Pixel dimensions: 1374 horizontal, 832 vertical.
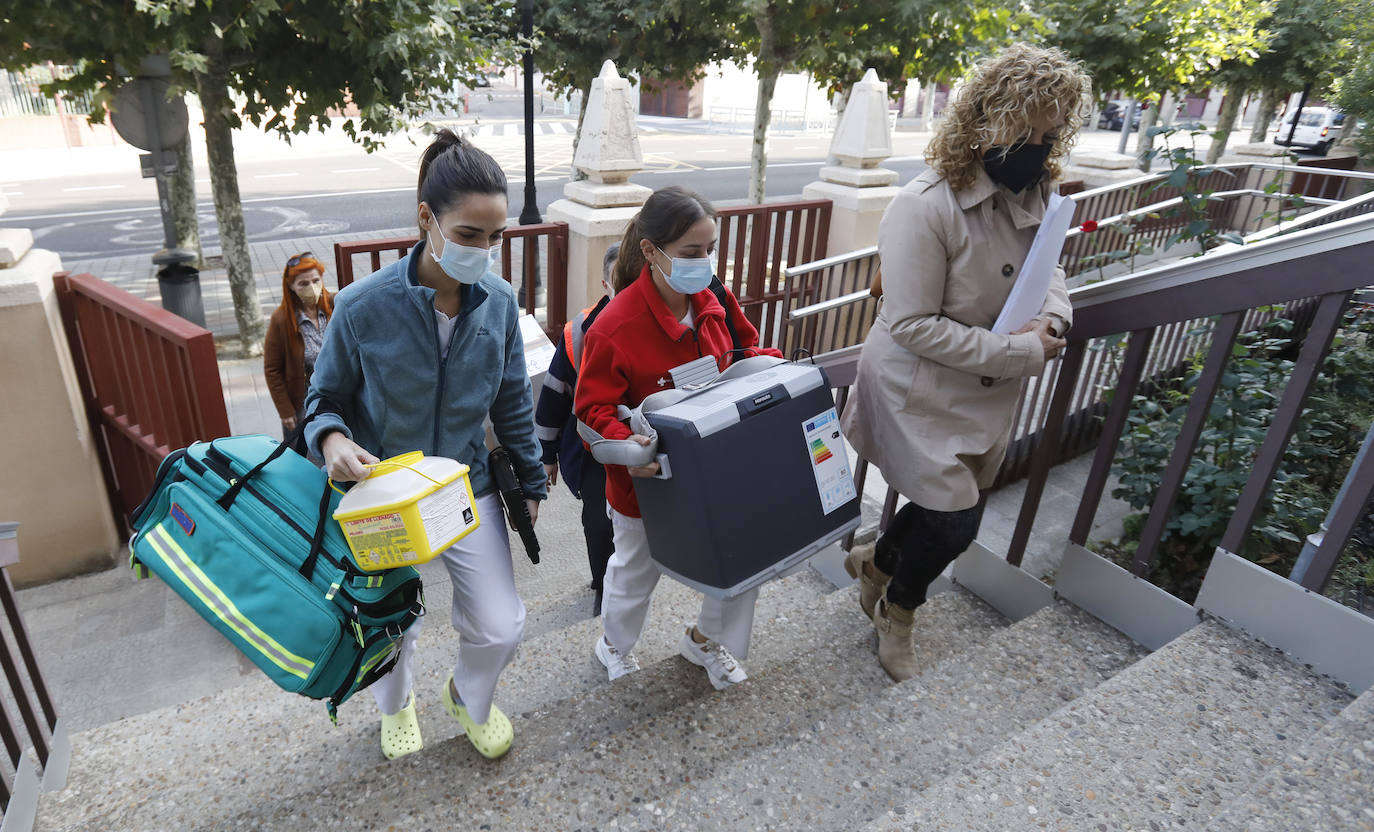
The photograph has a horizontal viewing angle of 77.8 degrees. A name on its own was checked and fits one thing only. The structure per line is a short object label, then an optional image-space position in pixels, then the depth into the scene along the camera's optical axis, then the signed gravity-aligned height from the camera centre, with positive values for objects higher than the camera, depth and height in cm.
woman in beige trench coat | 210 -53
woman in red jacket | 231 -77
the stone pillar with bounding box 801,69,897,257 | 712 -88
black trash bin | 755 -229
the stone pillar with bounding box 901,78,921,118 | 4125 -166
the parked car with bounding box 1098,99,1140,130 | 3819 -142
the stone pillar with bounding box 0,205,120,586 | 387 -196
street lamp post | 951 -134
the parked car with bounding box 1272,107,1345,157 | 2624 -93
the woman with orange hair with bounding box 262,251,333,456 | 429 -145
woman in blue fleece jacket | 207 -83
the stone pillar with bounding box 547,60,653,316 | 564 -93
